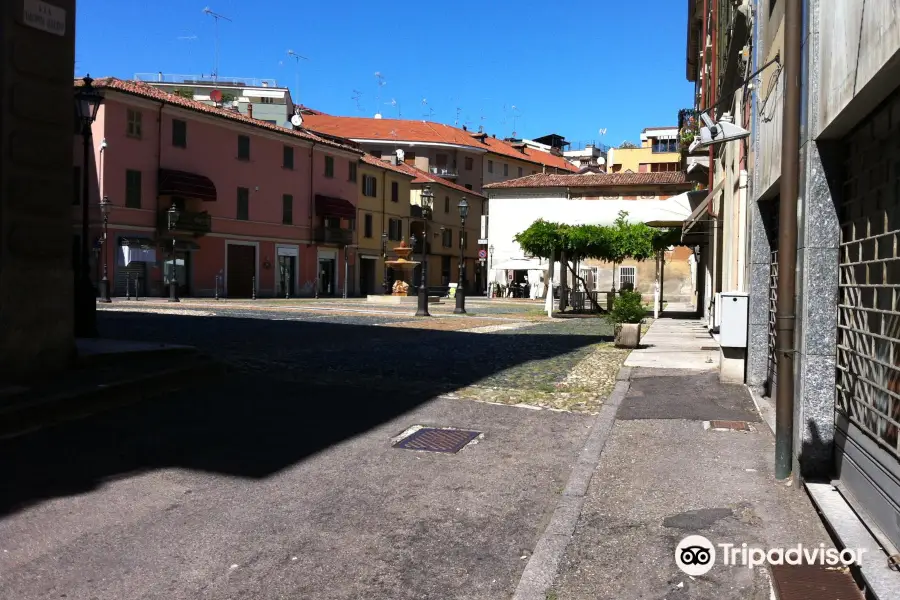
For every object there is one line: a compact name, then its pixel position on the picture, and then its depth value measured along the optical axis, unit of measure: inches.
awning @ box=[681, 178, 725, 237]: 663.6
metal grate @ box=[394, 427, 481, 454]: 242.7
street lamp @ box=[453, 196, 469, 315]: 1037.8
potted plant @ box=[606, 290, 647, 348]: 540.4
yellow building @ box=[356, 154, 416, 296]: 2165.4
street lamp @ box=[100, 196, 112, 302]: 1135.5
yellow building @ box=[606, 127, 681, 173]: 2746.1
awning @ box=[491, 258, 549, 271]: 1328.7
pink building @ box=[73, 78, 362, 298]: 1422.2
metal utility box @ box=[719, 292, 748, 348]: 338.0
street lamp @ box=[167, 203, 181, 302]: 1478.8
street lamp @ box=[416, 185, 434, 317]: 950.0
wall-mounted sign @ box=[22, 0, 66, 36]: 286.5
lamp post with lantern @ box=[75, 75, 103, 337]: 454.0
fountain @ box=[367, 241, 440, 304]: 1476.4
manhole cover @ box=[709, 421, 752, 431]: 260.7
